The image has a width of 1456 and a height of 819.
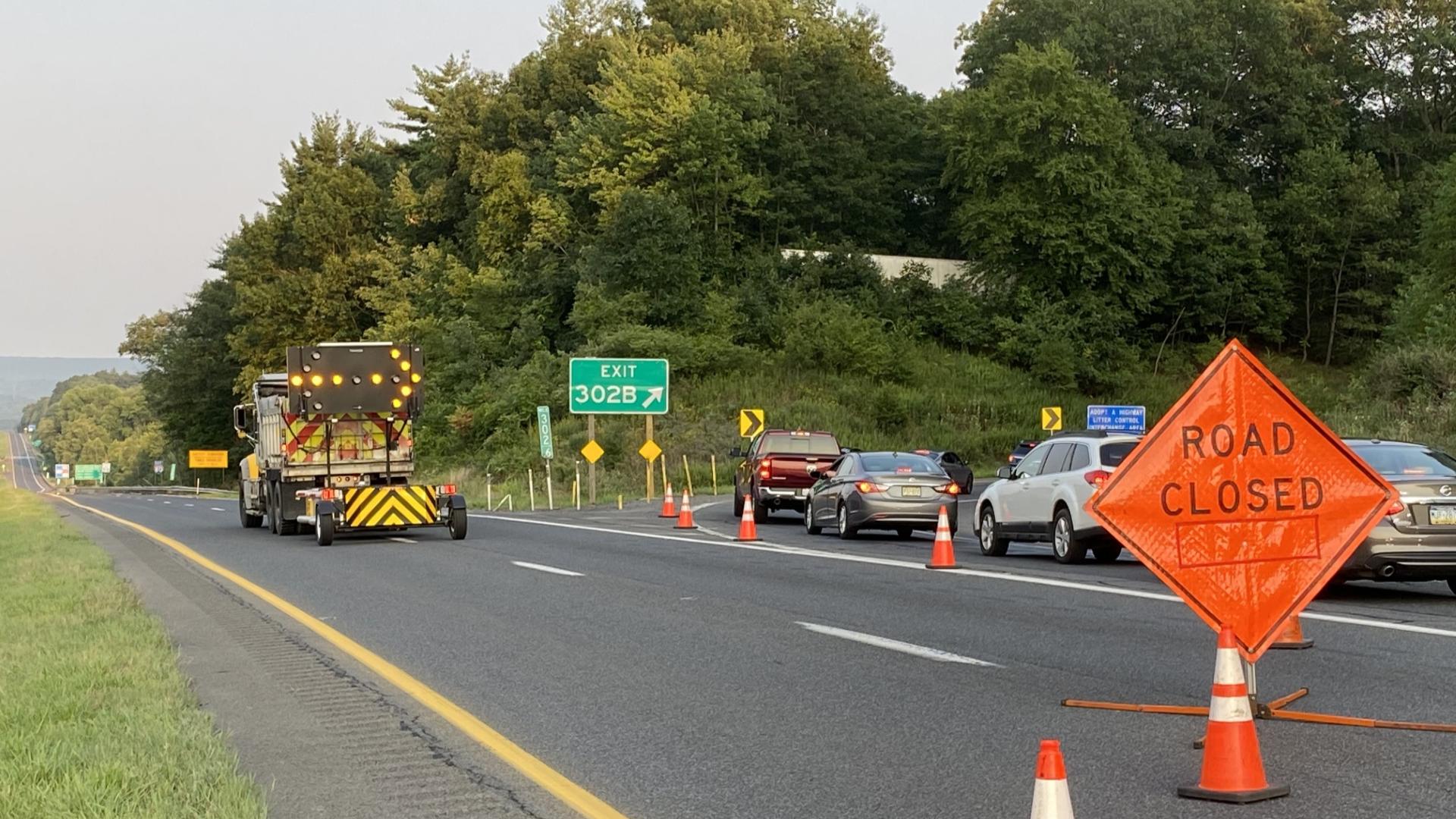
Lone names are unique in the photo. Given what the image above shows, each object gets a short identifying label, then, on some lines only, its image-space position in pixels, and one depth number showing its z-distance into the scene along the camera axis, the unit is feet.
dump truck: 84.89
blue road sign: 171.32
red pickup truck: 104.99
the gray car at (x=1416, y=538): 45.88
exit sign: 151.02
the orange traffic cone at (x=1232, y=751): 20.48
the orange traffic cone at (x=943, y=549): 59.41
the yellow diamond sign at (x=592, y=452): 143.02
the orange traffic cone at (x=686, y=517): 95.61
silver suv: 62.69
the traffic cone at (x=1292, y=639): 35.01
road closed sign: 26.43
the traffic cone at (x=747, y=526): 79.36
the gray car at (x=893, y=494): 80.53
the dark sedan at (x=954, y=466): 149.89
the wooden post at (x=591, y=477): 147.33
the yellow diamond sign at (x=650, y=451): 144.05
